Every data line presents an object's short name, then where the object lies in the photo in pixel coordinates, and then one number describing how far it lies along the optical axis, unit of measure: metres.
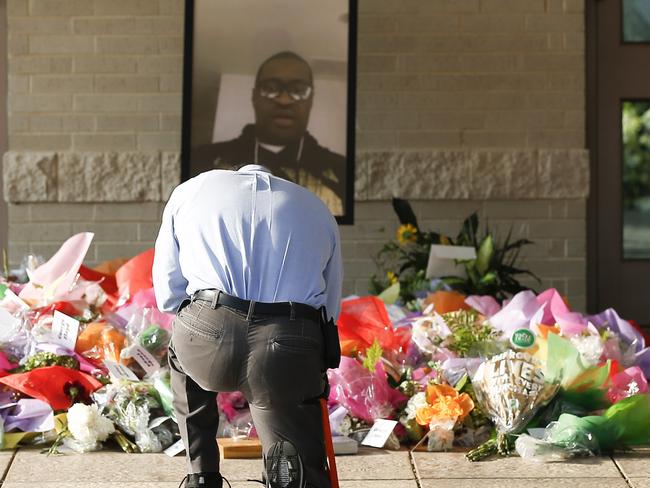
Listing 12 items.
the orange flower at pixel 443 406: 10.06
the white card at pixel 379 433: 10.05
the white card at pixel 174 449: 9.91
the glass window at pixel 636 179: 15.86
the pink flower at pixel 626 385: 10.46
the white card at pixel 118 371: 10.48
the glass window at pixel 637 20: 15.80
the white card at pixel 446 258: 13.77
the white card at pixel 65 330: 10.98
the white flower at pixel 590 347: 10.86
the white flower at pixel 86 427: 9.88
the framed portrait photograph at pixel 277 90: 13.77
